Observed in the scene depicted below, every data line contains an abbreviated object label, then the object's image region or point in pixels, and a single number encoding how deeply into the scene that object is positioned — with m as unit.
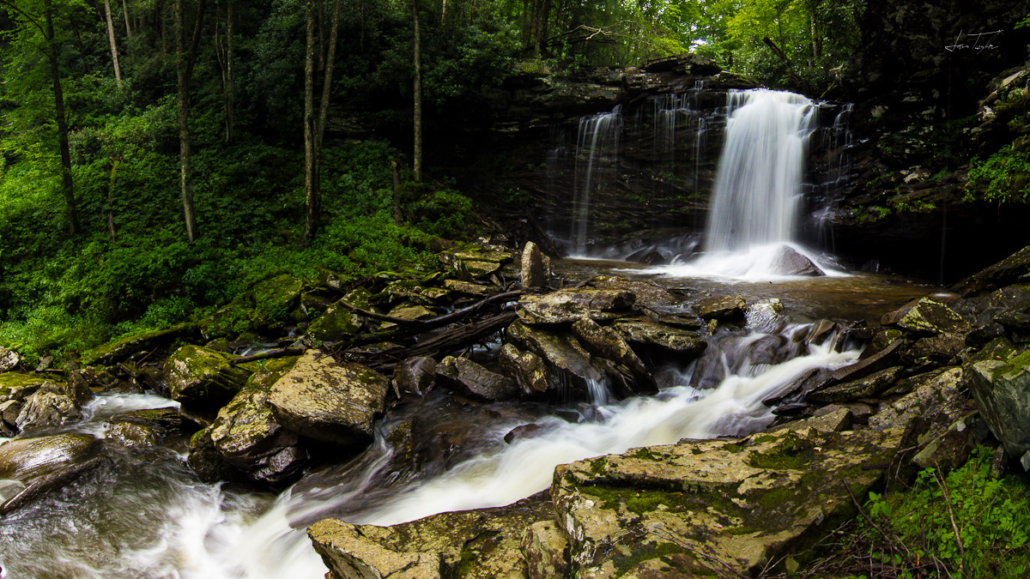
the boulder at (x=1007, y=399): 2.54
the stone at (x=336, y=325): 8.59
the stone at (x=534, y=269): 9.91
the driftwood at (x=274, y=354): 7.85
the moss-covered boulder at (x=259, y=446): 5.68
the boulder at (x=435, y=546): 3.32
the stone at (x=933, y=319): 5.99
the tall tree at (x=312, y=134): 11.80
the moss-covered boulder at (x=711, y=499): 2.75
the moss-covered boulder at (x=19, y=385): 7.63
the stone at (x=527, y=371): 6.92
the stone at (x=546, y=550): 2.98
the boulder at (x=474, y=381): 7.08
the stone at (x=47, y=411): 7.15
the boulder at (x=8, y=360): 8.84
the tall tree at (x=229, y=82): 15.93
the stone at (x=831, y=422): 4.69
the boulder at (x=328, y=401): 5.75
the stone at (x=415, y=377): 7.33
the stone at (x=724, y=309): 8.15
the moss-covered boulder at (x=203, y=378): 6.79
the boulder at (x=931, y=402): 4.22
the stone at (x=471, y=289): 9.30
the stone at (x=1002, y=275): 6.66
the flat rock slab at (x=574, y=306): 7.56
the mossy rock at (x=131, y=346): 8.76
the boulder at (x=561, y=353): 6.87
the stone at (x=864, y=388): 5.44
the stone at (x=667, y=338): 7.25
